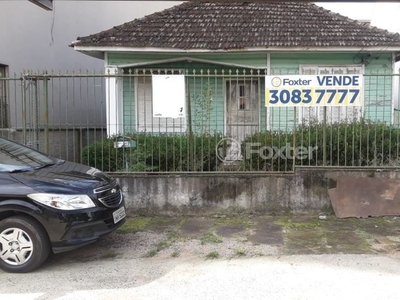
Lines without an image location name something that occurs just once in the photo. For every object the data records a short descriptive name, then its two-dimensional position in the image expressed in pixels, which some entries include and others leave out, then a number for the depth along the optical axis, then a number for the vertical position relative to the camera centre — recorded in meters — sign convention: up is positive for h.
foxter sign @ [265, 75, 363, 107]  6.93 +0.60
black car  4.55 -1.07
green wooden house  9.52 +1.78
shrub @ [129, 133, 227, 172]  7.32 -0.53
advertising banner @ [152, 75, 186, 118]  7.09 +0.54
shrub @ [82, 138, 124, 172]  7.55 -0.61
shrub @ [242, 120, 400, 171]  7.11 -0.42
